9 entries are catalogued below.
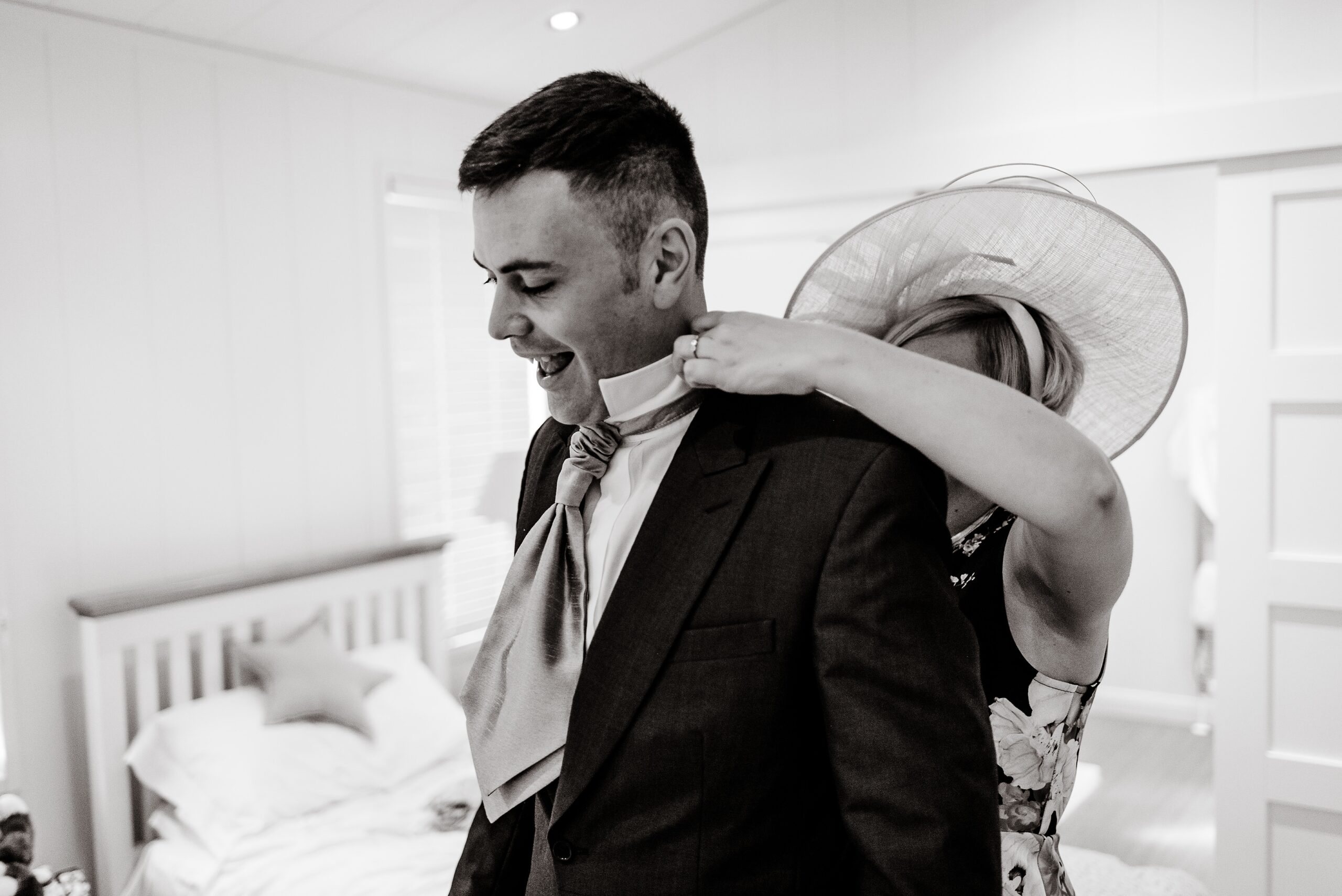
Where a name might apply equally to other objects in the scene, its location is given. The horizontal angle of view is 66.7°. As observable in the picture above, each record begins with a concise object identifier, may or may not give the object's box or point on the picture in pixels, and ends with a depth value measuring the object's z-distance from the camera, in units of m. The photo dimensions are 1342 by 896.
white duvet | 2.40
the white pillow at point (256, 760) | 2.66
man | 0.85
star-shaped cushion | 2.91
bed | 2.53
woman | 1.07
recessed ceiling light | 3.35
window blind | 3.78
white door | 2.85
